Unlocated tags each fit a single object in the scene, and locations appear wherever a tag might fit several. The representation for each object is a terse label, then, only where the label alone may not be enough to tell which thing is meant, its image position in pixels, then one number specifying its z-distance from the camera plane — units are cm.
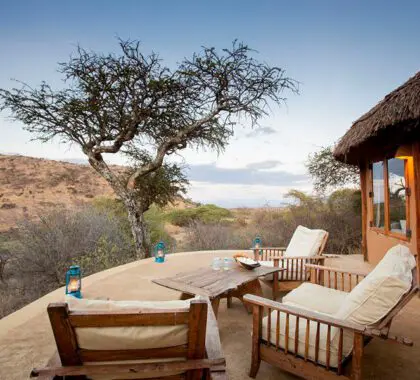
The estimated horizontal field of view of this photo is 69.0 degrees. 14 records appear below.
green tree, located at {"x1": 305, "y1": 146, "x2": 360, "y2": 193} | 1163
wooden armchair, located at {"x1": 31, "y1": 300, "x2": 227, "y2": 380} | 121
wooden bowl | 366
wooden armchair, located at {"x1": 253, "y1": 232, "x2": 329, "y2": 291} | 400
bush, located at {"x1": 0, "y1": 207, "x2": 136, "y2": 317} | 600
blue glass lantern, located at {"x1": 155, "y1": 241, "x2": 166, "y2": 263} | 603
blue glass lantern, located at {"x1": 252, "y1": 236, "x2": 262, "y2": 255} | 522
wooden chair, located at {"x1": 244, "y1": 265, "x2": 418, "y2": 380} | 181
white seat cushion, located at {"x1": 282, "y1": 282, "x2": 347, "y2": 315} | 261
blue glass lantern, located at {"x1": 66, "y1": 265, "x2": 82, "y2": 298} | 346
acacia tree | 707
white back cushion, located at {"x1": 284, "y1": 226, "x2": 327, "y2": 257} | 421
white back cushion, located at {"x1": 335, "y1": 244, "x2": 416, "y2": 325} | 183
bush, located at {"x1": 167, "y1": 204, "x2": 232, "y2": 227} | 1403
